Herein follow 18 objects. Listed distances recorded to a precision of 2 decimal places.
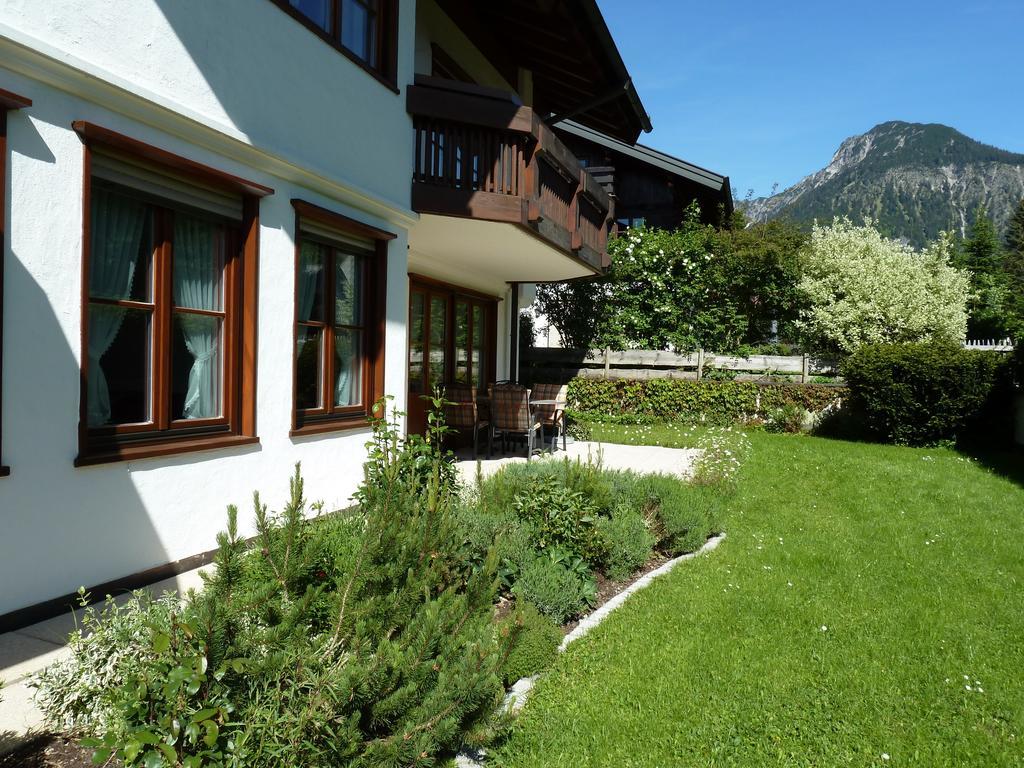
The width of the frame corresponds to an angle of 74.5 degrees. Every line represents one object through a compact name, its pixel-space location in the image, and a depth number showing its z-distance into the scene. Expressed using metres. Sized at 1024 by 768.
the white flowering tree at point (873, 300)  18.42
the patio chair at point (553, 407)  10.62
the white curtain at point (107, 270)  3.81
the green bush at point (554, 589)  3.94
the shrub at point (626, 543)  4.85
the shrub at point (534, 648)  3.17
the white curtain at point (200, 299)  4.39
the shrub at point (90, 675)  2.21
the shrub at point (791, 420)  13.32
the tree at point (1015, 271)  28.12
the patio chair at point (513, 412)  9.42
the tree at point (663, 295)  15.83
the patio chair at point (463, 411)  9.60
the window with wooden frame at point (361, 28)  5.56
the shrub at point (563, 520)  4.68
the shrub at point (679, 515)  5.62
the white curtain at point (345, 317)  6.09
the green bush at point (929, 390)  11.16
